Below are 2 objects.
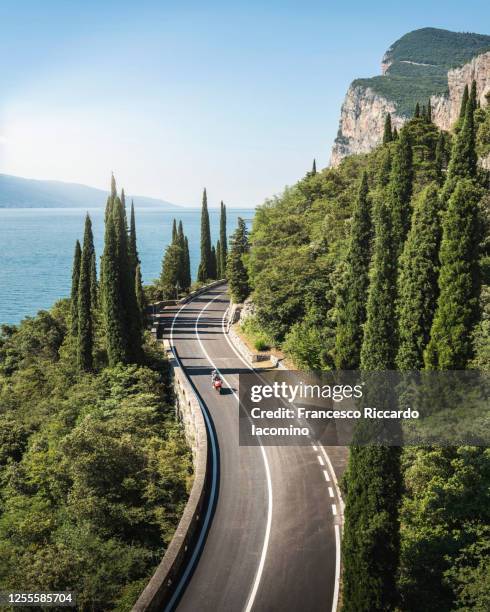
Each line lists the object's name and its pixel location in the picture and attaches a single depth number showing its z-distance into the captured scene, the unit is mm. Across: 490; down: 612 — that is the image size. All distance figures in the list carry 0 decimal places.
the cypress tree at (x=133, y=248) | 53847
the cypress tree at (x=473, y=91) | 45875
